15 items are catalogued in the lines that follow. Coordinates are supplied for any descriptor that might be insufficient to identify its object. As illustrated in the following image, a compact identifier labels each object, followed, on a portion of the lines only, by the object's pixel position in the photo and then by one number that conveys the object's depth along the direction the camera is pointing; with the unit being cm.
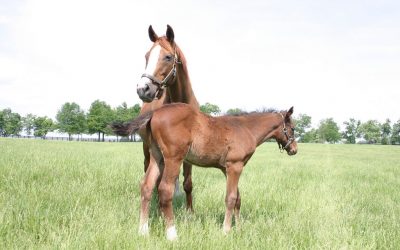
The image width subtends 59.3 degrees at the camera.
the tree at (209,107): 9909
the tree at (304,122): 12781
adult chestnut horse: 488
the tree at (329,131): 11962
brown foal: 447
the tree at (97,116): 8650
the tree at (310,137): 12044
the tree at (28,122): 12331
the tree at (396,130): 13538
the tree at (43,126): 11056
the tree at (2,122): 11362
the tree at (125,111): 8750
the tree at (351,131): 13812
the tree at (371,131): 12925
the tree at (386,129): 13812
